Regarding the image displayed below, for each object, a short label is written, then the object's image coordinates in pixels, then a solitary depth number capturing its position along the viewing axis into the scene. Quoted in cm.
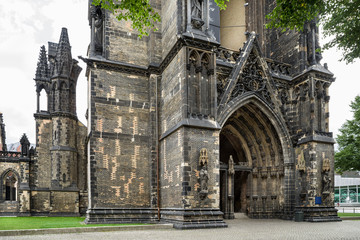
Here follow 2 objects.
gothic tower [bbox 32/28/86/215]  2472
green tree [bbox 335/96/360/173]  2325
